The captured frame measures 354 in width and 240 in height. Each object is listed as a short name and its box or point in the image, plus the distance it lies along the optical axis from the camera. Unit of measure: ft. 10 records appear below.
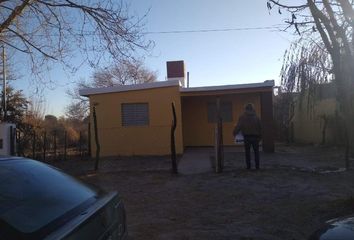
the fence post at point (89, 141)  68.75
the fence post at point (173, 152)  45.16
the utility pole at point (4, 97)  95.17
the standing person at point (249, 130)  45.50
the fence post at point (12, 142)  48.80
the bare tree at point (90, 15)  47.42
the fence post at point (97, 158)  50.40
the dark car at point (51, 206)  9.45
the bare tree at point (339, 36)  27.89
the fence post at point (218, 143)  44.73
